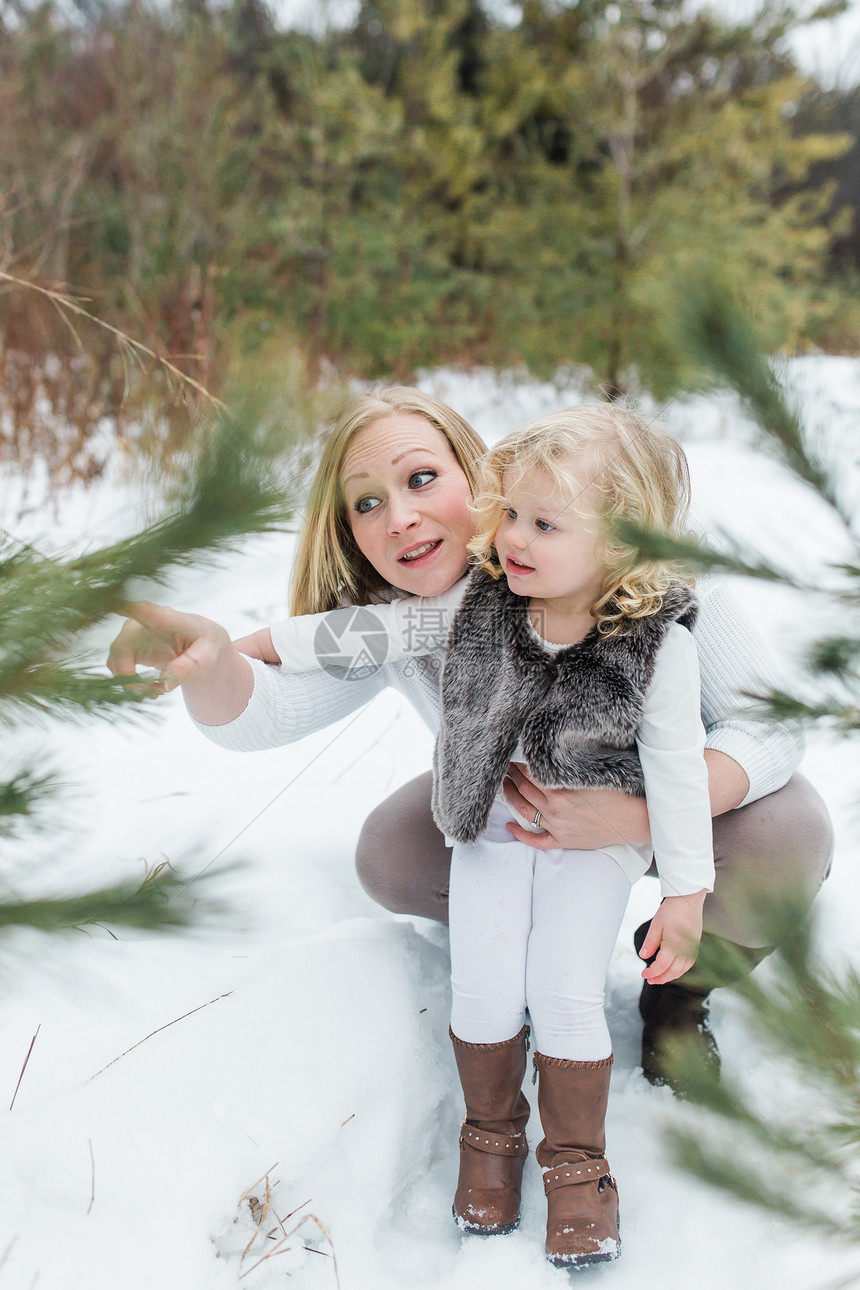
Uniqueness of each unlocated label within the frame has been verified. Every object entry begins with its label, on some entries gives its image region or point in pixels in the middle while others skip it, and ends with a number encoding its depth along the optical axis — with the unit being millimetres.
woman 1009
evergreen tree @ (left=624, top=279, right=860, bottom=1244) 454
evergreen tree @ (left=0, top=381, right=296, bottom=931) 407
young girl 910
